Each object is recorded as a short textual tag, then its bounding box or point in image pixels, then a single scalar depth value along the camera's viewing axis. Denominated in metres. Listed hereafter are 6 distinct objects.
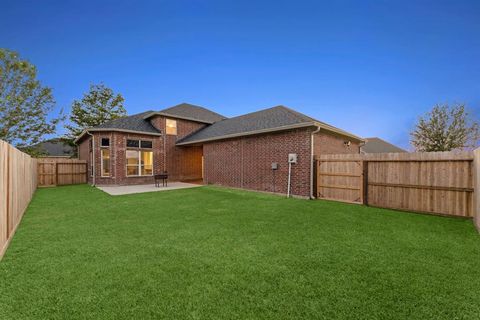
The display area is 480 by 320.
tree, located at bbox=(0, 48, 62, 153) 14.52
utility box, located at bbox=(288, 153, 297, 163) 8.94
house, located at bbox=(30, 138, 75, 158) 29.14
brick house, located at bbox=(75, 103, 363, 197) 9.18
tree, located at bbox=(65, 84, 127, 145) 24.92
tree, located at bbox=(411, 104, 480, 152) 21.16
